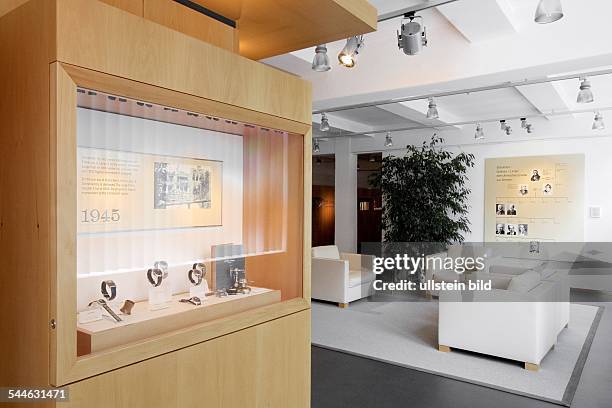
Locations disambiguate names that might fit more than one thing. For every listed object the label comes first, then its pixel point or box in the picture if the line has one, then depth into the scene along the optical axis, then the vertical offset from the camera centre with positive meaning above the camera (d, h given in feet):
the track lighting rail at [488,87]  14.66 +3.99
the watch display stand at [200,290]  5.34 -1.00
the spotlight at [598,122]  21.02 +3.84
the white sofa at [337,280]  21.62 -3.64
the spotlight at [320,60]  11.29 +3.56
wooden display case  3.82 +0.10
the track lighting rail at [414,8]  9.80 +4.26
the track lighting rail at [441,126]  20.86 +4.34
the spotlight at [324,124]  21.53 +3.80
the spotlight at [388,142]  27.09 +3.74
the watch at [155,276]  4.94 -0.77
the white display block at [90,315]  4.12 -1.01
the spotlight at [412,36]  10.19 +3.79
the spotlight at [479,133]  23.82 +3.75
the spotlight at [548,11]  8.53 +3.62
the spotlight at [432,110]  17.60 +3.65
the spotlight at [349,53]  10.62 +3.51
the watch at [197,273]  5.38 -0.81
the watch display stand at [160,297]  4.90 -0.99
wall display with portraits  25.02 +0.40
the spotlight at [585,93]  14.28 +3.48
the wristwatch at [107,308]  4.43 -1.01
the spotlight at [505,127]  23.51 +3.99
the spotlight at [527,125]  22.47 +4.00
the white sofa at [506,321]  13.41 -3.52
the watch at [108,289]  4.47 -0.83
